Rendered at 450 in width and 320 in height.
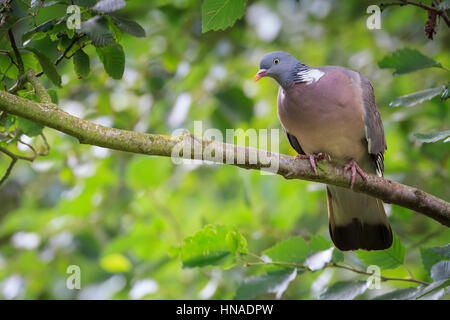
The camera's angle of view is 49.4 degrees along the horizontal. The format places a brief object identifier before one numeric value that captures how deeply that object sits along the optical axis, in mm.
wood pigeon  2695
